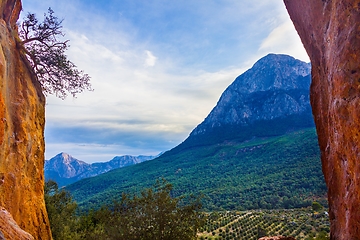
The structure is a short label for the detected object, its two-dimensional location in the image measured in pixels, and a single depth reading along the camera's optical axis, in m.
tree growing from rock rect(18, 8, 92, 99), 12.91
